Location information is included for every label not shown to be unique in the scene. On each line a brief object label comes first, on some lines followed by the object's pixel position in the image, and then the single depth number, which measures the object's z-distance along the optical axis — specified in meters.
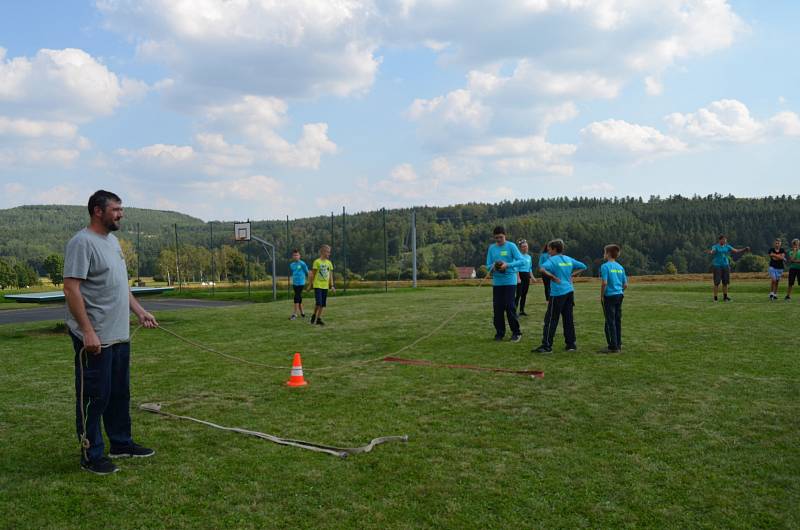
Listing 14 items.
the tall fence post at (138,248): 43.72
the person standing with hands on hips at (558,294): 9.81
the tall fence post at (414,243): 36.53
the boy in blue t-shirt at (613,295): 9.59
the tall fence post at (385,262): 33.99
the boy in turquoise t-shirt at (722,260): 17.66
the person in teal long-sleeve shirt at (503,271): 10.70
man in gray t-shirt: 4.44
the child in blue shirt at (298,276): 16.17
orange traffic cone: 7.68
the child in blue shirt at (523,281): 14.63
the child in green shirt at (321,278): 14.23
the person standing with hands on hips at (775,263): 18.19
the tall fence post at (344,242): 32.81
